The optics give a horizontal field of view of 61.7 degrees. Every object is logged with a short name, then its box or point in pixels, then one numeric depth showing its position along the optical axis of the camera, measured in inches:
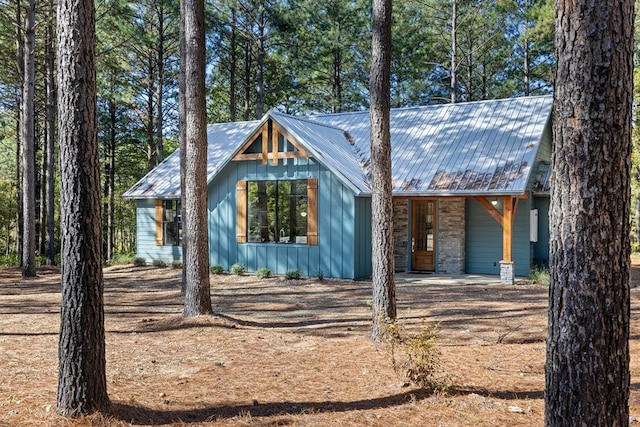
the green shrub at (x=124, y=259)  684.1
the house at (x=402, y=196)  514.0
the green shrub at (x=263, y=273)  539.2
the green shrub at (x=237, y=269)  555.2
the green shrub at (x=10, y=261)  756.0
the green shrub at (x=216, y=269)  571.4
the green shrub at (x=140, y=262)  658.2
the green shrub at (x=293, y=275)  527.8
